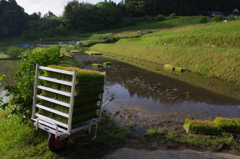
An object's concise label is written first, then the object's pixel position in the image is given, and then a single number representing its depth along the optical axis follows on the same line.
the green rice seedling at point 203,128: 6.09
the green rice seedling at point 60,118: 4.68
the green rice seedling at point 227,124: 6.19
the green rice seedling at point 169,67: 19.44
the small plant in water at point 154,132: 6.13
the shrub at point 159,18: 81.41
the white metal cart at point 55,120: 4.41
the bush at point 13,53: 28.28
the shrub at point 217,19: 43.31
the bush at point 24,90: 5.63
